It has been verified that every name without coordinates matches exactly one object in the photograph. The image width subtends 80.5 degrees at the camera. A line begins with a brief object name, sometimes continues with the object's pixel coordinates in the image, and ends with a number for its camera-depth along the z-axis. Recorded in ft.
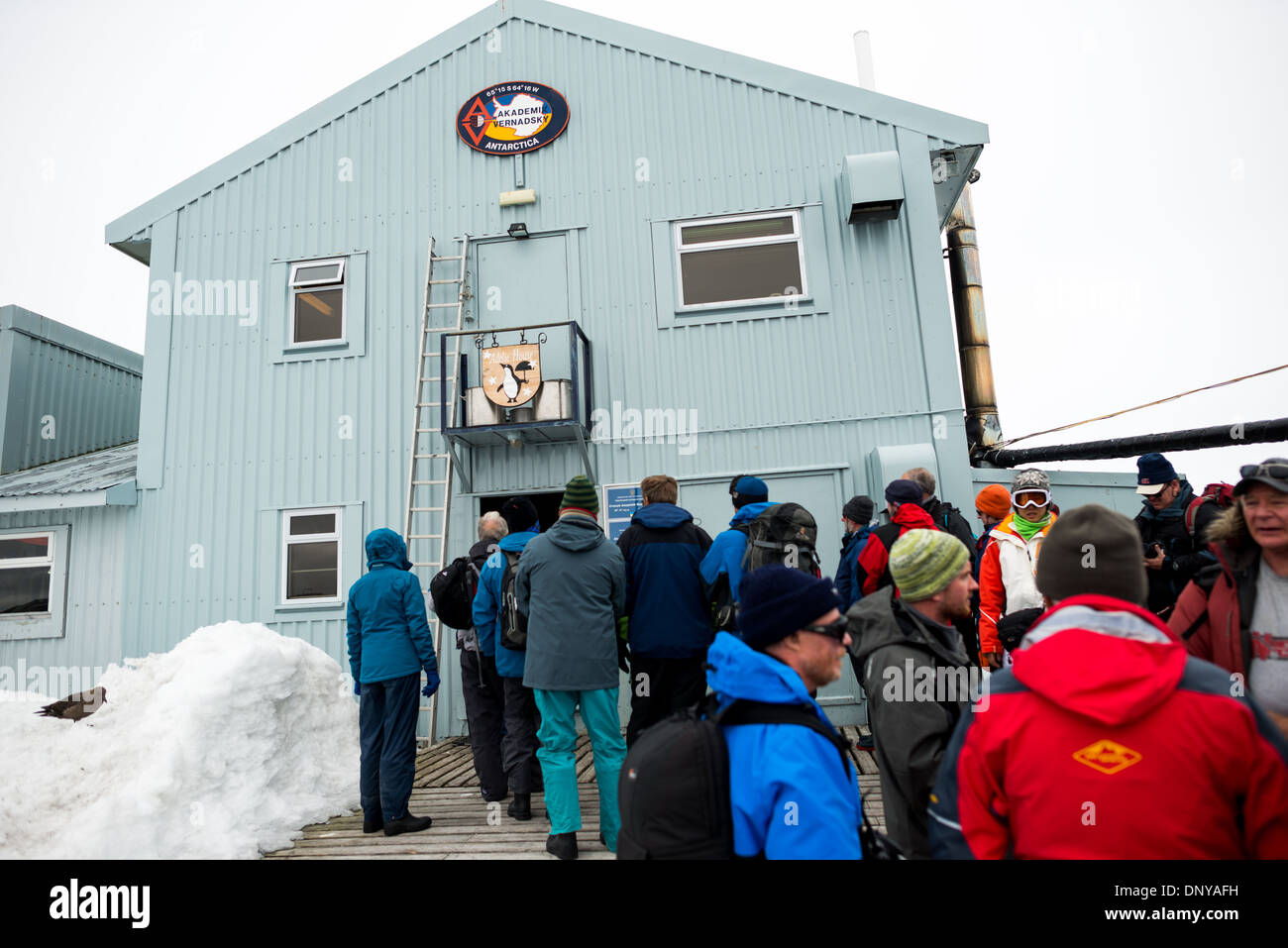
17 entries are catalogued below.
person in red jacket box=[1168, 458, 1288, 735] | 9.26
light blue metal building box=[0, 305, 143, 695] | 30.73
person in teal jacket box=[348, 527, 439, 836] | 17.70
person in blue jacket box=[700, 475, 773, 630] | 16.11
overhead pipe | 38.70
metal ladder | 29.55
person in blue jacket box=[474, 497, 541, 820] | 17.67
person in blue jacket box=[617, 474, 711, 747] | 16.11
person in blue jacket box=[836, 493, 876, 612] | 18.20
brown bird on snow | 19.94
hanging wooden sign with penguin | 27.76
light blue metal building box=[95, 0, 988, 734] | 28.73
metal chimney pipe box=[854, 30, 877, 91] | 46.55
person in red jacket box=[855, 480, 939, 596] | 16.34
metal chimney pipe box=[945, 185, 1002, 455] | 46.32
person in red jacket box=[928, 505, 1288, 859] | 5.45
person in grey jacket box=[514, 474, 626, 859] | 14.93
